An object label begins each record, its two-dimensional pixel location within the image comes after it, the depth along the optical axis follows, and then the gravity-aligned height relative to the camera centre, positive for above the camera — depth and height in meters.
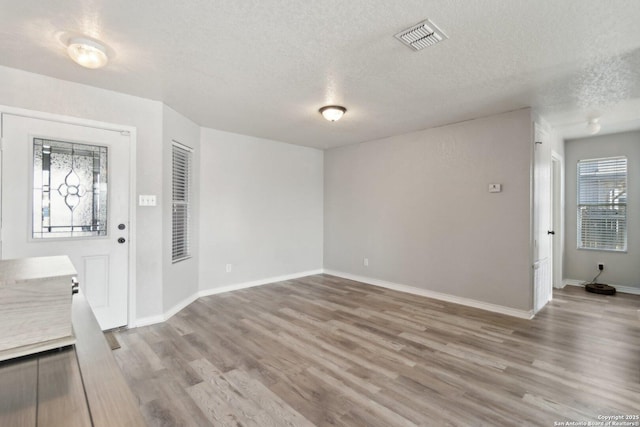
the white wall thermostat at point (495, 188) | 3.94 +0.35
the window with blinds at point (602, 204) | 5.05 +0.19
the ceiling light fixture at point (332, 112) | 3.66 +1.25
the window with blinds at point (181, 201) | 4.05 +0.17
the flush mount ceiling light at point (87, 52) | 2.28 +1.26
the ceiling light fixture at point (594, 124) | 4.20 +1.28
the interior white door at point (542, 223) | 3.86 -0.12
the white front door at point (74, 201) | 2.78 +0.12
